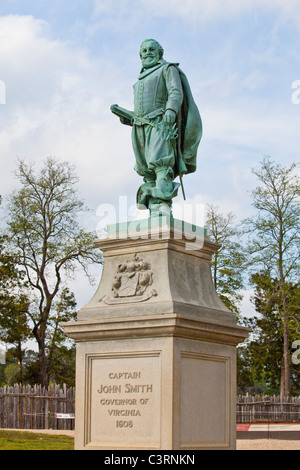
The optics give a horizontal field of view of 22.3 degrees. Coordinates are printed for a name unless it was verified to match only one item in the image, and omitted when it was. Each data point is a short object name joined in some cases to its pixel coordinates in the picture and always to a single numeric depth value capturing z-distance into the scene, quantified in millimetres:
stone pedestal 7908
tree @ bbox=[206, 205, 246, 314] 33312
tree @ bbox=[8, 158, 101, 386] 36062
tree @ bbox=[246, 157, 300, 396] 33031
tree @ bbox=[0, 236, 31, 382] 34312
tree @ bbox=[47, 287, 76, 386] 37031
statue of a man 9008
